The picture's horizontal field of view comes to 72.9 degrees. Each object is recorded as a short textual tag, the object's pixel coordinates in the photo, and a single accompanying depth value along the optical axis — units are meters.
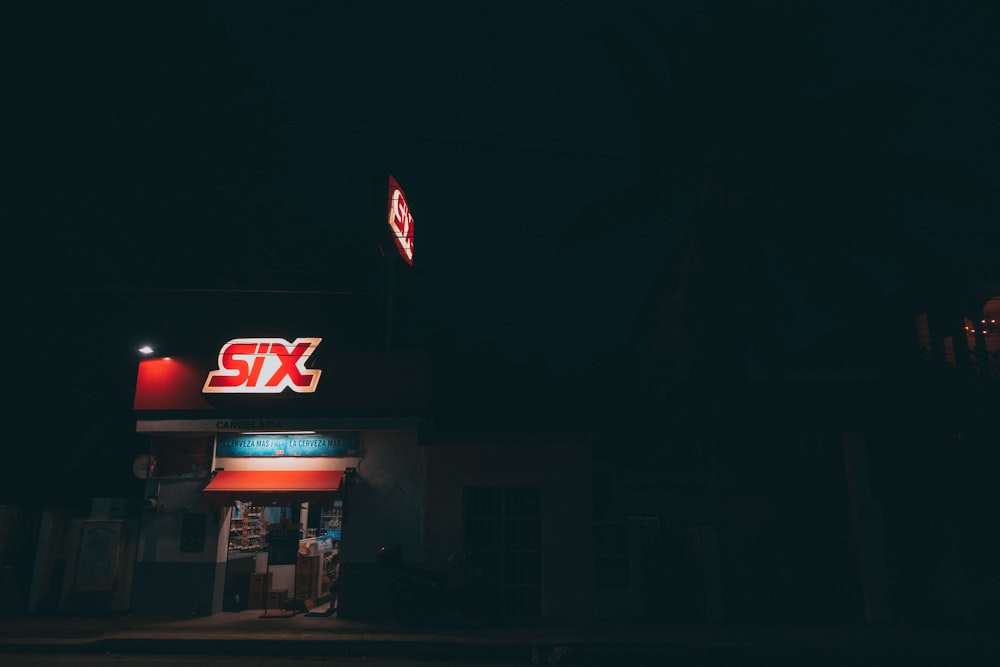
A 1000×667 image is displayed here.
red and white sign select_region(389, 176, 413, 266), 16.27
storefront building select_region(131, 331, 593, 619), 12.72
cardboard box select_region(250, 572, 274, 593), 13.77
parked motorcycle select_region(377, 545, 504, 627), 11.72
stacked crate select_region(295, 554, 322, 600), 14.03
